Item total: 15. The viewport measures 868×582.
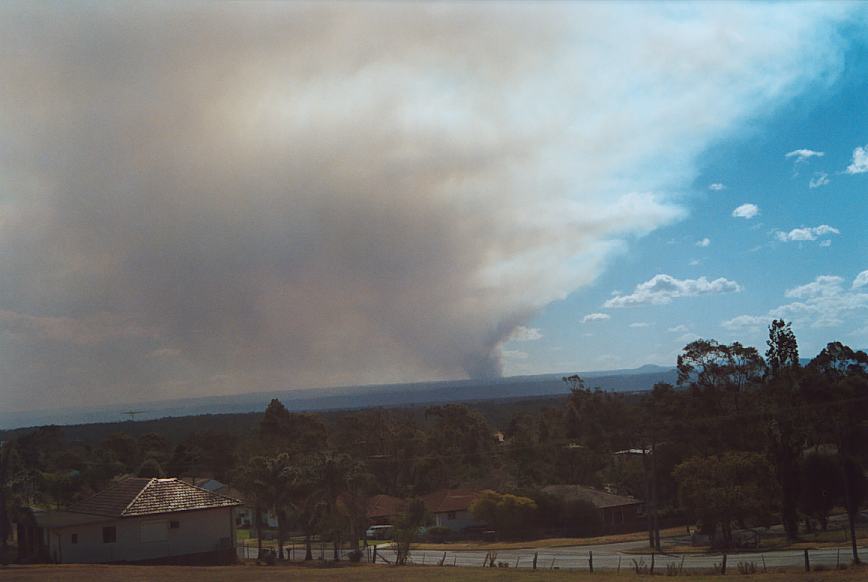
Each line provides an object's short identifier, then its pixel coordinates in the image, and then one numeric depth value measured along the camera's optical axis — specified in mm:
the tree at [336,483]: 61000
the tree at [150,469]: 88669
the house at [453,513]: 81750
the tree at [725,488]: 56062
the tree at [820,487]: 63250
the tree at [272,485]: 60844
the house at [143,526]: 48281
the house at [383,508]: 84875
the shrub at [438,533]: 77881
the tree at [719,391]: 73500
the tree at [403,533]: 46844
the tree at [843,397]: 63625
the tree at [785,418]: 63531
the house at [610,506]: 78750
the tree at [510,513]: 75438
